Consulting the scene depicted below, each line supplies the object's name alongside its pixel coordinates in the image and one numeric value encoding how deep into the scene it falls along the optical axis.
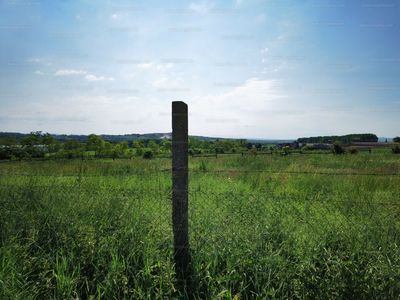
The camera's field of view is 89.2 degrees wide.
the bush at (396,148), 23.86
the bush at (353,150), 22.14
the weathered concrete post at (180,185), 2.45
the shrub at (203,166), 11.89
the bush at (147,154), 31.35
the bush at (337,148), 22.62
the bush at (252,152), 20.62
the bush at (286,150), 21.46
